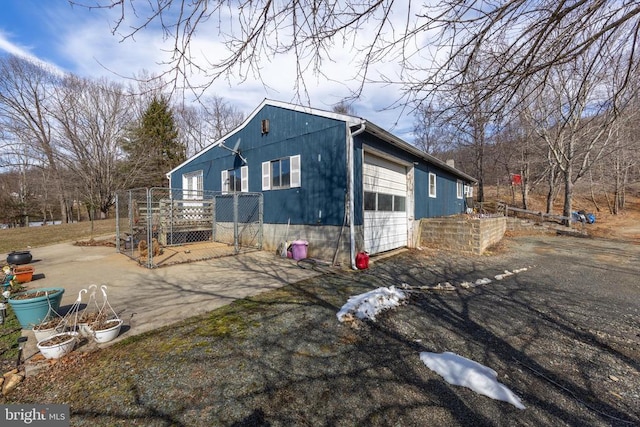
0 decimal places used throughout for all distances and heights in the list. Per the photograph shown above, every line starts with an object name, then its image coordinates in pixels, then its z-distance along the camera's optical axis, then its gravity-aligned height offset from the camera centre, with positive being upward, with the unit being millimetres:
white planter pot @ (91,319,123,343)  3010 -1373
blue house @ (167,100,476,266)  7277 +1040
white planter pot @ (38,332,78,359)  2647 -1353
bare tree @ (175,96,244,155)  25922 +8102
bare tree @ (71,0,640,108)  2088 +1456
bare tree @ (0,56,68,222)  16906 +6708
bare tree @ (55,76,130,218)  17484 +5454
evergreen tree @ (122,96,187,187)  20844 +5095
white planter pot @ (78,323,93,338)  3092 -1355
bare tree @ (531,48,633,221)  14320 +3505
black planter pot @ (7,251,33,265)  6773 -1145
